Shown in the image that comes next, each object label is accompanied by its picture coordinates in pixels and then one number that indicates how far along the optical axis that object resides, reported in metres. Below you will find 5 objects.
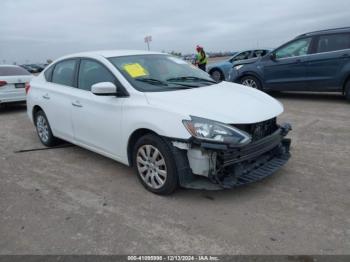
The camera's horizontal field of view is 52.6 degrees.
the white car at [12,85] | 9.60
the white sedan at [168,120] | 3.56
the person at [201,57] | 14.94
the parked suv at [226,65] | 13.95
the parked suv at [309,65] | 8.49
